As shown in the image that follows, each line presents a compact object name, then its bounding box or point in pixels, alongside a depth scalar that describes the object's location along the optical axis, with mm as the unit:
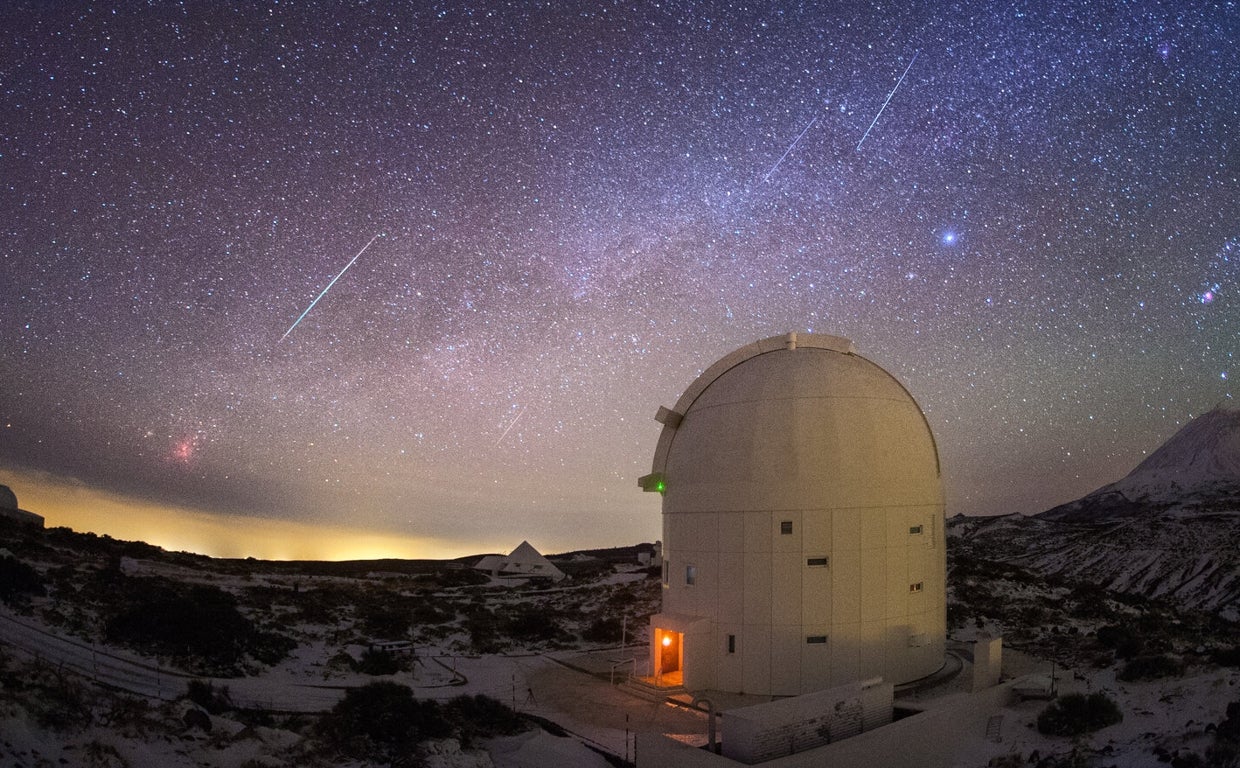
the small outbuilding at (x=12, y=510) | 48656
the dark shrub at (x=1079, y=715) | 13664
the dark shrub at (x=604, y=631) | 27828
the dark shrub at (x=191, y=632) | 18281
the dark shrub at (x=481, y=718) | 14856
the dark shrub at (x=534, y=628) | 28020
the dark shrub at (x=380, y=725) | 12570
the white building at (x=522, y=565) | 58722
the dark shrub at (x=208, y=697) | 13582
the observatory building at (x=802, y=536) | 17344
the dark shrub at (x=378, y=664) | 20469
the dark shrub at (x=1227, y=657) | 15766
